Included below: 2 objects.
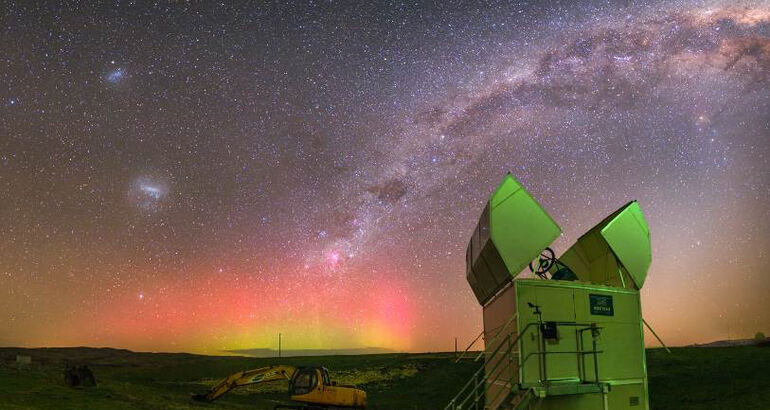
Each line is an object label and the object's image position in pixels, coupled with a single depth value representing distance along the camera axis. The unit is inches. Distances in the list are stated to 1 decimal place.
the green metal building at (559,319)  534.9
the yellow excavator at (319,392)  929.5
